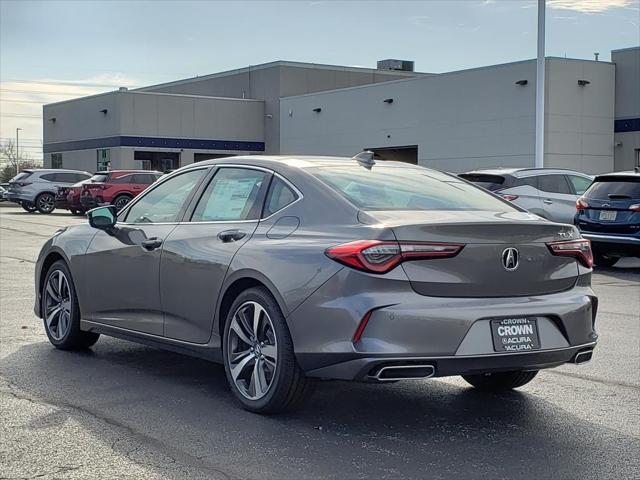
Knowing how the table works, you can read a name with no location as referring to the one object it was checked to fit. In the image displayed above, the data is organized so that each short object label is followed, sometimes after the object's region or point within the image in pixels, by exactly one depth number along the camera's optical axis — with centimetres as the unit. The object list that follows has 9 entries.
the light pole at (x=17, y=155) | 11580
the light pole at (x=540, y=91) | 2580
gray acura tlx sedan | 497
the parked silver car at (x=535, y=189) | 1752
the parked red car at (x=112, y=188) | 3039
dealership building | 3522
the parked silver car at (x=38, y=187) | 3462
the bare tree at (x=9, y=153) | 12217
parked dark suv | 1456
